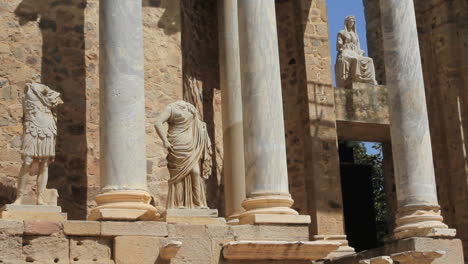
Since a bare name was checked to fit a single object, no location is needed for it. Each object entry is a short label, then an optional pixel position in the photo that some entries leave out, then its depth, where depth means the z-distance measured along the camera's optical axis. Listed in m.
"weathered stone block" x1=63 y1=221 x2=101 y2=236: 11.15
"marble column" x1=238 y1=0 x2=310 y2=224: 12.93
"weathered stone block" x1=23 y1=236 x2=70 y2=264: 10.89
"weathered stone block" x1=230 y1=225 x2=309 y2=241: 12.32
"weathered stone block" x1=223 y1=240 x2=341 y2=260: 11.95
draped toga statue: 12.70
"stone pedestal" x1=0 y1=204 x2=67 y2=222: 11.48
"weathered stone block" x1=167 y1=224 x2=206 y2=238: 11.79
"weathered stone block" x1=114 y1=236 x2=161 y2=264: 11.34
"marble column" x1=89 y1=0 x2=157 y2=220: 11.88
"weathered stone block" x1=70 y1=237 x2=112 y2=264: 11.16
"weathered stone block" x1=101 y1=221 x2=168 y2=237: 11.40
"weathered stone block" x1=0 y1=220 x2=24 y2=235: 10.72
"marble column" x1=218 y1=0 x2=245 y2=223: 15.74
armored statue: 12.17
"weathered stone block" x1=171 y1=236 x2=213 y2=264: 11.76
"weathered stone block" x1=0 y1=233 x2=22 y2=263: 10.65
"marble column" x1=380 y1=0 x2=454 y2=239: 14.48
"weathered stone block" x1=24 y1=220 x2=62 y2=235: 10.89
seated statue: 19.14
